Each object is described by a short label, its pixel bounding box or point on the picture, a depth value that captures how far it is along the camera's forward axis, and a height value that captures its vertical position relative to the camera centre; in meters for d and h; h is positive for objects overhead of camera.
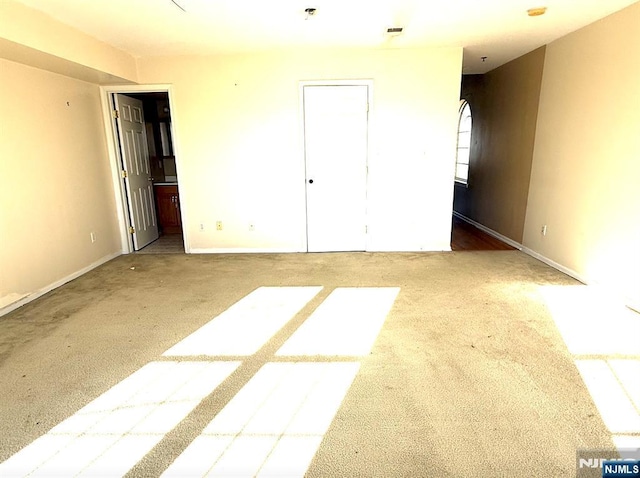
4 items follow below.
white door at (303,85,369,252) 4.62 -0.20
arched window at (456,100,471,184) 7.00 +0.09
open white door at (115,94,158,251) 4.92 -0.24
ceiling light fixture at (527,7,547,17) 3.19 +1.13
